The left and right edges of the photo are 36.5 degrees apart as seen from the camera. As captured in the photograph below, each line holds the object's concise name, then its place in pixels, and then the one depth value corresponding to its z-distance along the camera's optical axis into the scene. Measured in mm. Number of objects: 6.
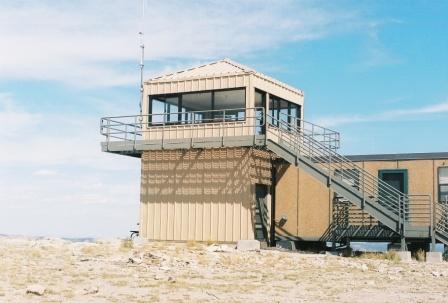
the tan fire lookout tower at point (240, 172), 27828
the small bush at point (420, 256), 25594
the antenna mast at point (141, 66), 31250
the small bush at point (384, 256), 24875
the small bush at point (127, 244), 27291
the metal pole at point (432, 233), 25522
